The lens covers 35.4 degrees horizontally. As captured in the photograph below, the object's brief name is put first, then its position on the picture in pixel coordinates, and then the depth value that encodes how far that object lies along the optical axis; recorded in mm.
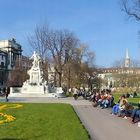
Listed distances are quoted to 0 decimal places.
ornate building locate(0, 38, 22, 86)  79051
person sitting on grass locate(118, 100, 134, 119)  13129
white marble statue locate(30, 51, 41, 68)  37170
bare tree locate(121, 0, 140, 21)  18552
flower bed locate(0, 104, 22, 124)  11213
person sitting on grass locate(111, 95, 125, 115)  13693
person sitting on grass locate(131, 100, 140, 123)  11405
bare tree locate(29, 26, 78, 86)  41727
